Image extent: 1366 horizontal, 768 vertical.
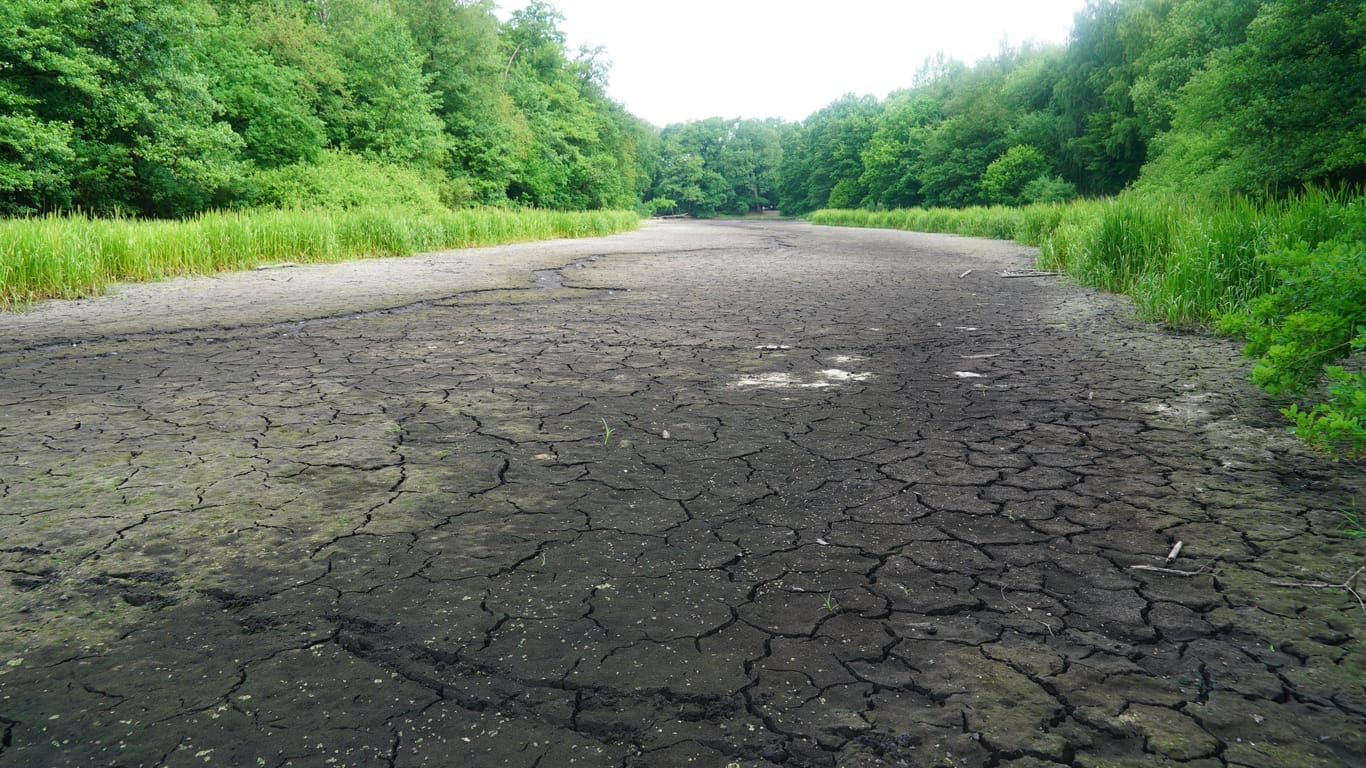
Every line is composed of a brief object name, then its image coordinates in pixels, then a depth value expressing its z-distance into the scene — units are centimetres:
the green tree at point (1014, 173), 3950
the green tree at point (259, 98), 1972
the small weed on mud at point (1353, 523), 231
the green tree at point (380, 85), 2477
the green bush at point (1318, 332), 261
